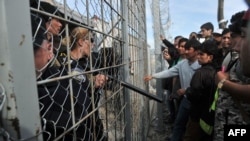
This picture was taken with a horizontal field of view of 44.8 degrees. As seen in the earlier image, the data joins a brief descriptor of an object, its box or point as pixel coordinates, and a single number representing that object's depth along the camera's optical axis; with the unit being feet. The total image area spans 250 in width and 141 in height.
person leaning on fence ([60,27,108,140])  5.36
